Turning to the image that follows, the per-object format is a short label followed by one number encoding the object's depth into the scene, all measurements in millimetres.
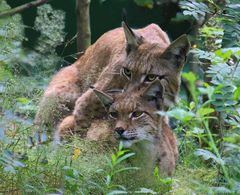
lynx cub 9523
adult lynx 11066
